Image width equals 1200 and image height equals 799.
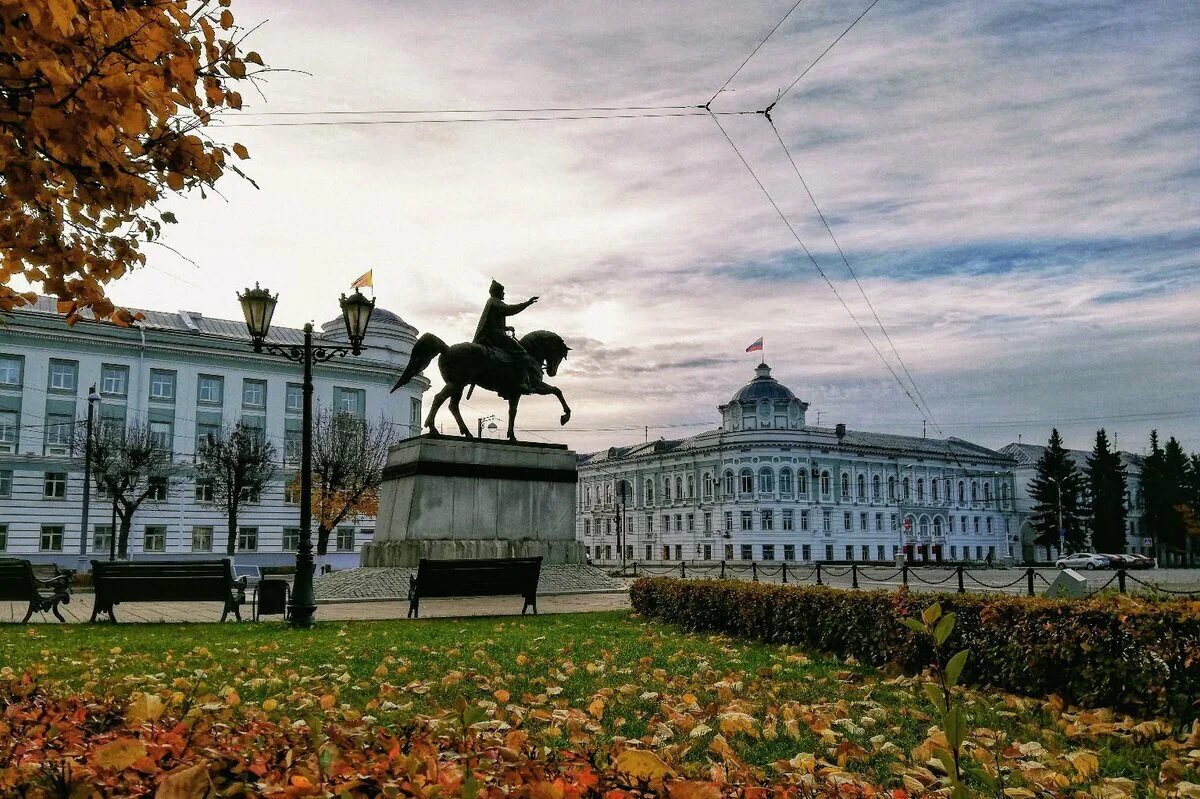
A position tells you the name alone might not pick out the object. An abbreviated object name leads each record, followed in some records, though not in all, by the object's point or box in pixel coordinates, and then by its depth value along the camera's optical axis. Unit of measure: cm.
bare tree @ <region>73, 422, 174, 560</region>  4219
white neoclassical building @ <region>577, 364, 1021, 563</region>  8350
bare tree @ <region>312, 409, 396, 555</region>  4809
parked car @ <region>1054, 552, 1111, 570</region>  6091
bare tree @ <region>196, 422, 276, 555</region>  4709
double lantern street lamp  1223
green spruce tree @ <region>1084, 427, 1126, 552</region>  8175
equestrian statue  2017
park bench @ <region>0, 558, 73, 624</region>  1298
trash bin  1383
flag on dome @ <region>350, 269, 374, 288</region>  2137
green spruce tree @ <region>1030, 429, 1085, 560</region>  8188
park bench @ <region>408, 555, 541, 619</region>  1352
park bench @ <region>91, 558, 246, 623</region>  1291
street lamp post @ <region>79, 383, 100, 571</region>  3161
